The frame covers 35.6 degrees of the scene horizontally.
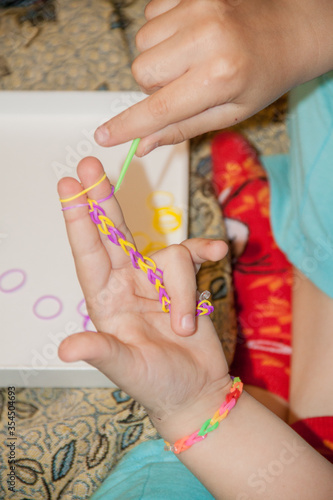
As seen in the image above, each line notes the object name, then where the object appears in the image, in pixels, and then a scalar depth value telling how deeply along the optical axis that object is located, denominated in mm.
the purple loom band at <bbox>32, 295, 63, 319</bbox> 671
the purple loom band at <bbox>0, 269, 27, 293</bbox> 687
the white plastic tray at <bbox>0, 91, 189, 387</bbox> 658
